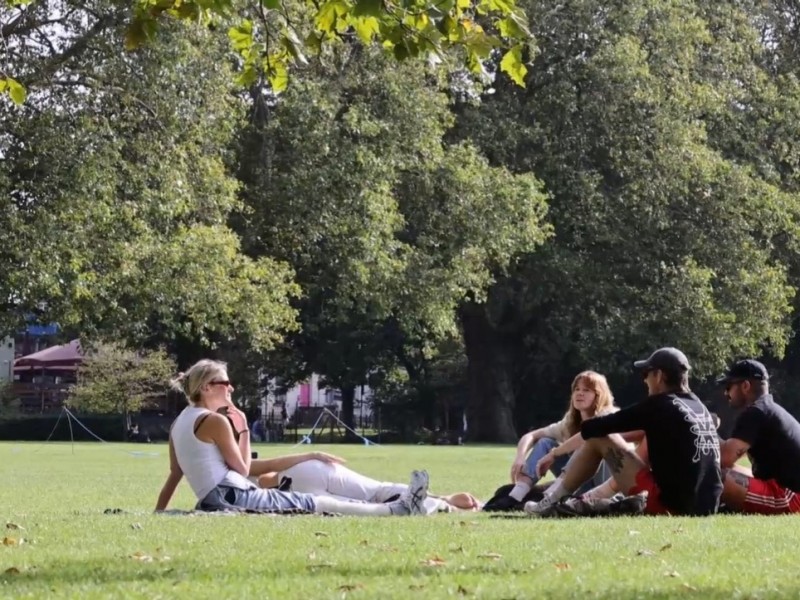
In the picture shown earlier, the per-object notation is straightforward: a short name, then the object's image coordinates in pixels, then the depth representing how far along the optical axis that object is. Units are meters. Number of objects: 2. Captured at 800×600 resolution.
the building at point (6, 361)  103.00
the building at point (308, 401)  75.00
